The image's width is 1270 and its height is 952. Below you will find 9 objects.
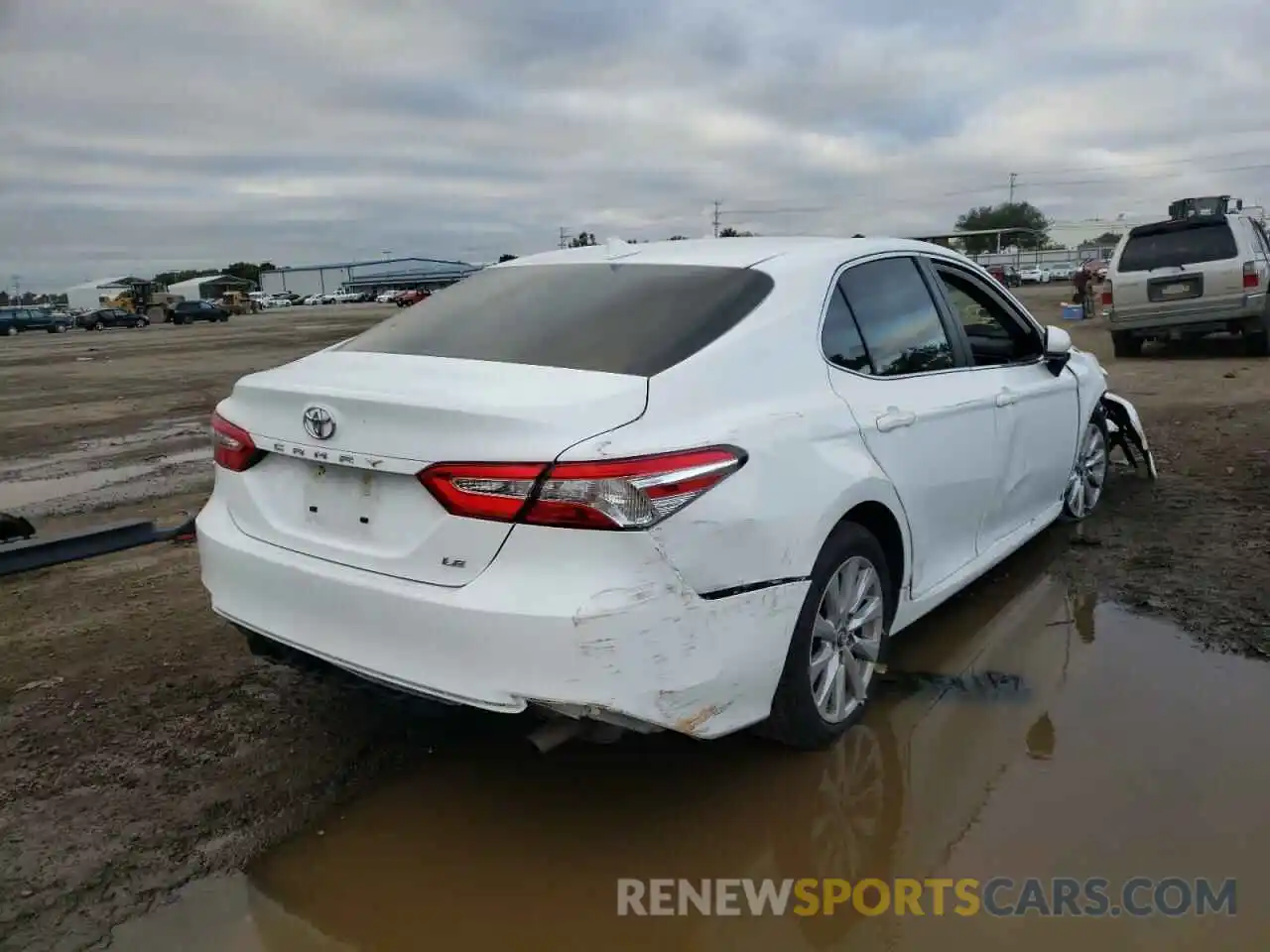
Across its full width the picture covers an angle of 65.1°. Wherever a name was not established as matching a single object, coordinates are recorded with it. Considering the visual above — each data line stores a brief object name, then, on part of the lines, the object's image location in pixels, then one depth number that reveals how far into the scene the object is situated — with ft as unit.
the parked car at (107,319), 184.85
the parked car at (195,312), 188.55
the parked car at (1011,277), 190.47
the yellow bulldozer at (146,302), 198.97
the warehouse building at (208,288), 335.67
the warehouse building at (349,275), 396.16
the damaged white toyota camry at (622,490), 8.11
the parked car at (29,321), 177.37
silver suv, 41.88
